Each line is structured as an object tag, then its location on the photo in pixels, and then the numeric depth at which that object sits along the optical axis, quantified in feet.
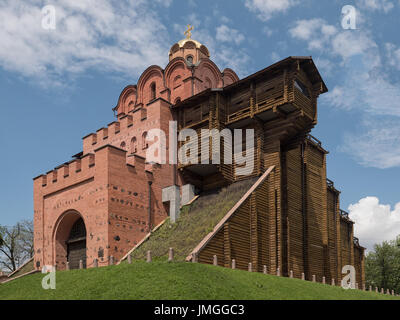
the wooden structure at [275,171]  71.36
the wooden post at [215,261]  57.77
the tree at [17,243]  136.87
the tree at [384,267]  142.51
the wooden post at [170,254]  54.19
